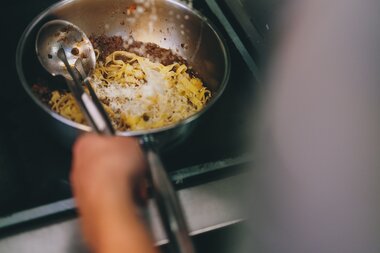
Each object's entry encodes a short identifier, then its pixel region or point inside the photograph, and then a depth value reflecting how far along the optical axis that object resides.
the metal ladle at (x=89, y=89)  0.63
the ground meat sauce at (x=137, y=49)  1.10
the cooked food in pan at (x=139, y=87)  0.95
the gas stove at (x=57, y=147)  0.81
